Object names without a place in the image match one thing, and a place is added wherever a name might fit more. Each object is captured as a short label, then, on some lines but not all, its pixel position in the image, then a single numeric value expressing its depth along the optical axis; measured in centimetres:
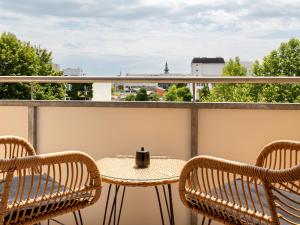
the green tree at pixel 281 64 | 3316
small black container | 207
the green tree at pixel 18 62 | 2967
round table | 181
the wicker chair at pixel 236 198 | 133
